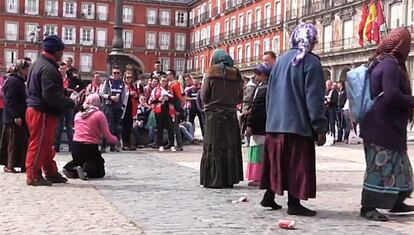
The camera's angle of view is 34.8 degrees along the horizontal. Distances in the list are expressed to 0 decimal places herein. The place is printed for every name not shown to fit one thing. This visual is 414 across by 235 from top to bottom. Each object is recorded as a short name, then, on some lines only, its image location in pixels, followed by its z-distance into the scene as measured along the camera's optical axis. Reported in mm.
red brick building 72000
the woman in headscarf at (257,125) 8109
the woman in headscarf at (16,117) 9164
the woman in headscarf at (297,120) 6090
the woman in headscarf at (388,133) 6059
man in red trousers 7699
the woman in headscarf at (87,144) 8742
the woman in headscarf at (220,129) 8062
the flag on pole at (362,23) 37500
